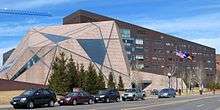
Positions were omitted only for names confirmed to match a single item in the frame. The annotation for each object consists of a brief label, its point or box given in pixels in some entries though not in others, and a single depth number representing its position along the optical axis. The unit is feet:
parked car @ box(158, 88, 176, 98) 250.16
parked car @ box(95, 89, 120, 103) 191.42
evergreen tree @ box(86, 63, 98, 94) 259.99
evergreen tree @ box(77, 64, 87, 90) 258.86
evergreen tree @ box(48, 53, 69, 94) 234.38
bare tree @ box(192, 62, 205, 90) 487.82
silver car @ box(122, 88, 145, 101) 217.77
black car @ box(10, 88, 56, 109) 137.39
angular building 381.60
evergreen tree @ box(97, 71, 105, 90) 270.53
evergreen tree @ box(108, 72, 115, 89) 305.47
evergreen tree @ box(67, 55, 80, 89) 243.93
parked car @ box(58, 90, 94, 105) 165.07
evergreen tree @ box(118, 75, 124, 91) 328.78
